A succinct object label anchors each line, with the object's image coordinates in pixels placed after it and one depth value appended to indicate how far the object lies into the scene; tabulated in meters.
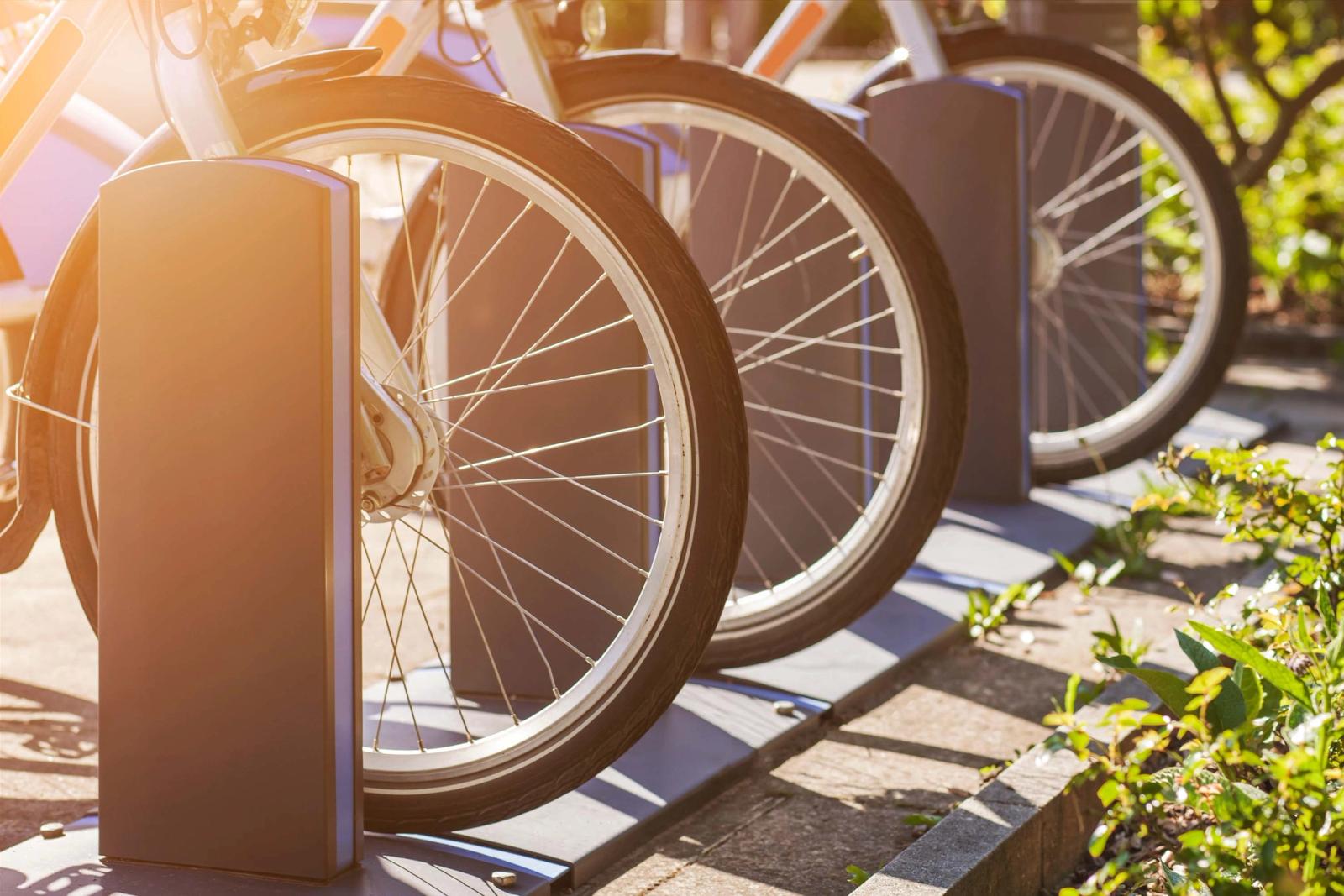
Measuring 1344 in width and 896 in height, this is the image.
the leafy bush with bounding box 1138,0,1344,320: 7.23
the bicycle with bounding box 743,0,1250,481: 4.27
